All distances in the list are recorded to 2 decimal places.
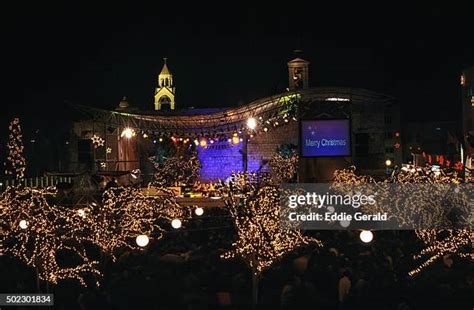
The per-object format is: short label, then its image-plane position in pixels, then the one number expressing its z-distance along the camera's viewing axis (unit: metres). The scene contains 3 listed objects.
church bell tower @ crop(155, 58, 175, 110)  49.19
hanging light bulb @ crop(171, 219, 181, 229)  16.03
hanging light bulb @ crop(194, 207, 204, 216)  19.30
